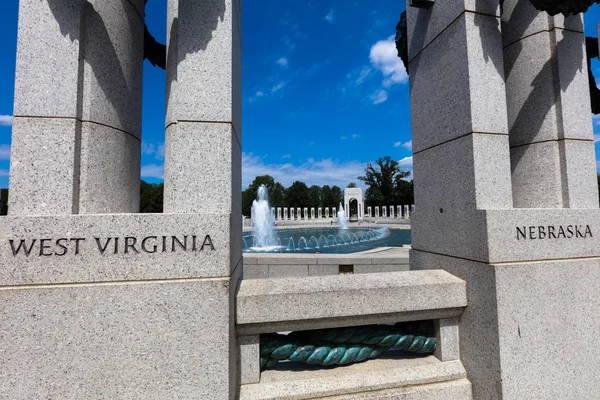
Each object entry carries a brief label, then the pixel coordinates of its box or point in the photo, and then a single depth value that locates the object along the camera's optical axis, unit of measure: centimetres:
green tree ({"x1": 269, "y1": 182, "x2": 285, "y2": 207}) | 8838
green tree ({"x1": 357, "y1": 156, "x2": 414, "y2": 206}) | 7800
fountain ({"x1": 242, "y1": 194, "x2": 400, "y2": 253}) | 1559
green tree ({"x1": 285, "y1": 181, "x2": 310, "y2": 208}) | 8806
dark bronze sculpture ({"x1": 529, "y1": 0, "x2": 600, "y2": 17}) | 269
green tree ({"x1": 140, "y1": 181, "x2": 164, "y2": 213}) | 3732
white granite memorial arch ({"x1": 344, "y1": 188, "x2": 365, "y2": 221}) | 5660
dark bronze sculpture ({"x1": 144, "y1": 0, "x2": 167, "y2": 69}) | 324
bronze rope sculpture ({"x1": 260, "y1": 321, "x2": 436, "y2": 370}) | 272
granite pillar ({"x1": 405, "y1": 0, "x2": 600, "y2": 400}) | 272
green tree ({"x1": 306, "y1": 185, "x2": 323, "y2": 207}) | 8906
